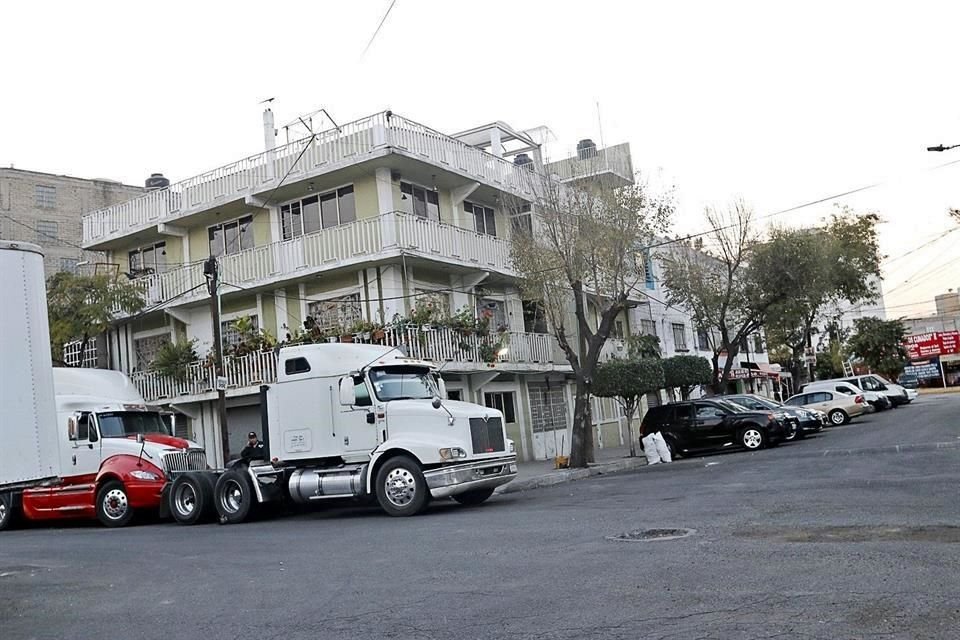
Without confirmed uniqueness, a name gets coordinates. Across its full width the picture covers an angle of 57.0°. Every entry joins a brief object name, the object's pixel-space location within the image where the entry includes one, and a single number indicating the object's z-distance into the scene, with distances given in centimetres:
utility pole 2108
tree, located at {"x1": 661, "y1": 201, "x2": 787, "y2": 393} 3303
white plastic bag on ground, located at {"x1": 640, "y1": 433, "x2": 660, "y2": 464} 2381
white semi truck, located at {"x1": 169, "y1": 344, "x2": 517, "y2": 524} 1482
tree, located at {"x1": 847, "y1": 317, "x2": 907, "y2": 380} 5634
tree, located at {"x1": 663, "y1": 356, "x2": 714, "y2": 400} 2914
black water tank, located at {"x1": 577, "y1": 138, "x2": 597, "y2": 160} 2617
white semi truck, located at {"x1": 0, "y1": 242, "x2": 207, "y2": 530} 1725
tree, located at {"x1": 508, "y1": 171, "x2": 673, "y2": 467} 2242
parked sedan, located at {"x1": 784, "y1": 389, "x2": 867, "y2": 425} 3400
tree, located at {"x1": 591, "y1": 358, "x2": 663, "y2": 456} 2556
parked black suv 2444
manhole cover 954
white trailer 805
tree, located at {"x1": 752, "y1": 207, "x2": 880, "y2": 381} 3259
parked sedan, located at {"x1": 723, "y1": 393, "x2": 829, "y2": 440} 2605
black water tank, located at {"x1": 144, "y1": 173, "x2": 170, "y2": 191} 3272
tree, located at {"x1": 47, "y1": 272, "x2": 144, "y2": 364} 2586
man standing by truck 1662
